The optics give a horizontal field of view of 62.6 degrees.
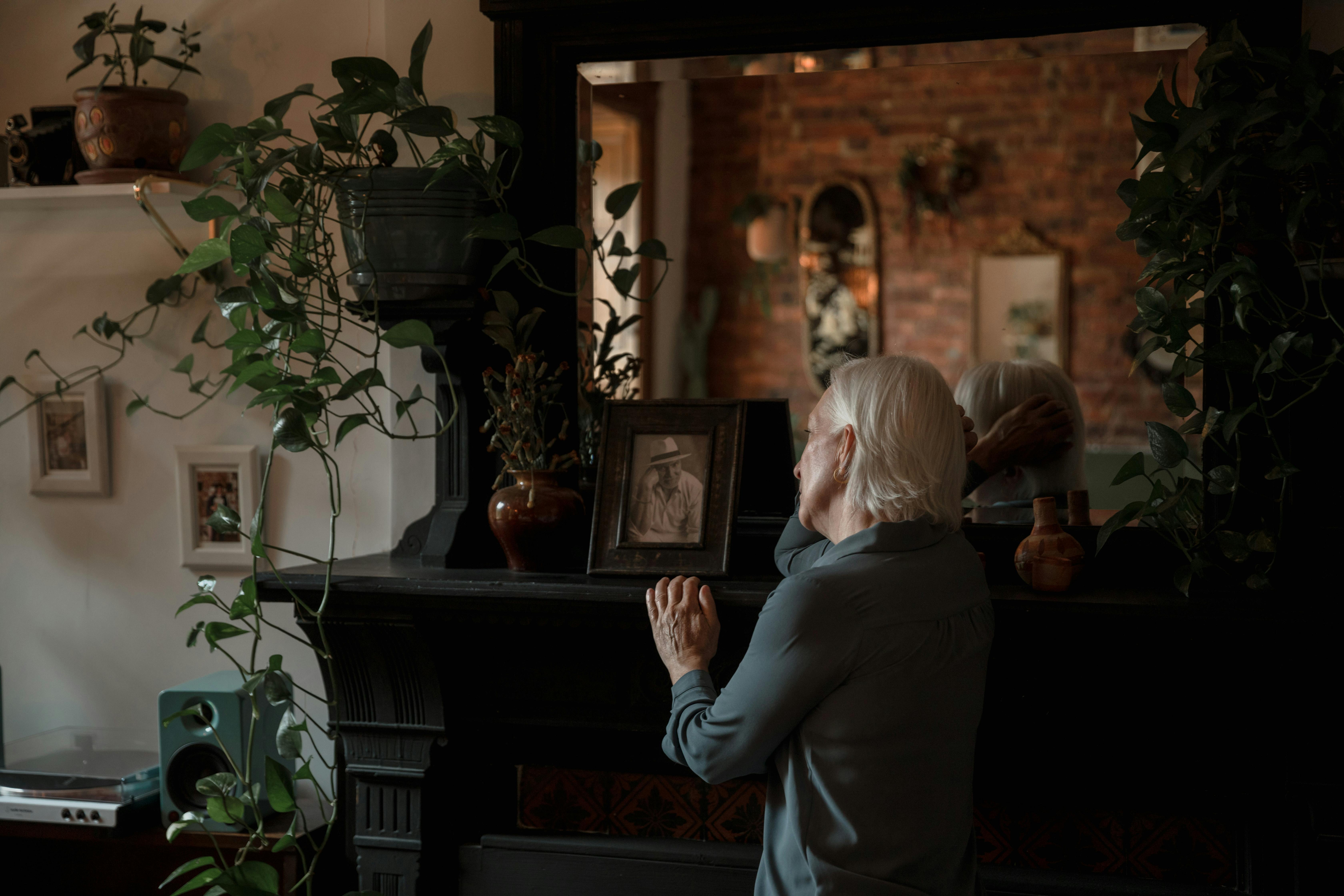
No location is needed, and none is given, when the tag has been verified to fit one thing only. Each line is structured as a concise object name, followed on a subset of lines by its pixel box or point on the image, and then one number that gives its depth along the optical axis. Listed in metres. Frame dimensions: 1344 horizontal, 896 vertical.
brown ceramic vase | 2.05
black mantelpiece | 1.79
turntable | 2.35
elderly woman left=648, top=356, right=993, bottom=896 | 1.46
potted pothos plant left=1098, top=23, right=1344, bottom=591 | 1.67
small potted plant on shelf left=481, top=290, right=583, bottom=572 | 2.06
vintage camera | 2.55
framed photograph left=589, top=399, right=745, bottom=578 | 1.98
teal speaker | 2.31
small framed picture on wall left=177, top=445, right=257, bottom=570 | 2.62
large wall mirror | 2.11
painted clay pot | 2.44
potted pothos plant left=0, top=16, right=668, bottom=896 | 1.97
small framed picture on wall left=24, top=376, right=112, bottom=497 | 2.70
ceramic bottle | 1.83
